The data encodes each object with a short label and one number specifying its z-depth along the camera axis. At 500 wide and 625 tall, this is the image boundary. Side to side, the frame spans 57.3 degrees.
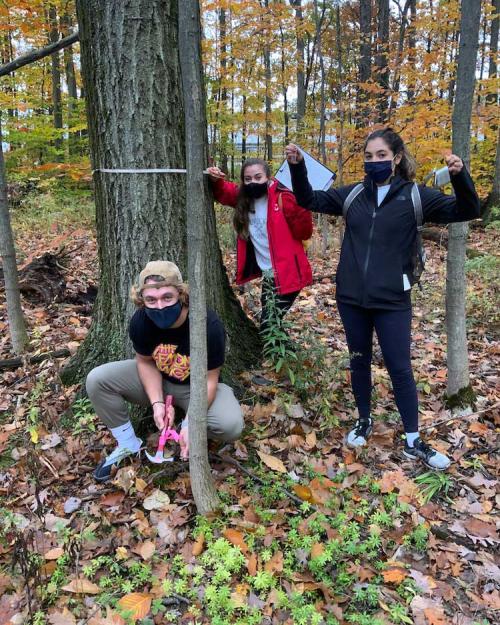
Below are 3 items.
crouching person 2.79
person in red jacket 3.65
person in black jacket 2.90
